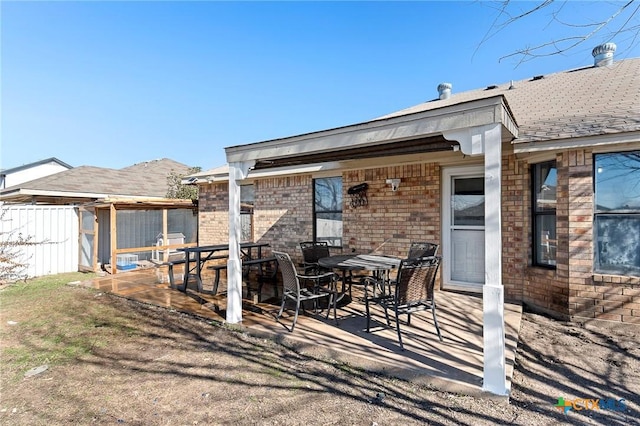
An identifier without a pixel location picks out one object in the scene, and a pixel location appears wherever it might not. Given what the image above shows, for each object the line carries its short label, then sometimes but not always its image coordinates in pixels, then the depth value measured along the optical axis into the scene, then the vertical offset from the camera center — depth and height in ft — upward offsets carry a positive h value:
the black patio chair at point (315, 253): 22.88 -2.76
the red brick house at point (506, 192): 11.30 +1.24
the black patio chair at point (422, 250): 19.88 -2.23
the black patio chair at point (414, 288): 13.19 -3.06
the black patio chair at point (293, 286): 15.62 -3.50
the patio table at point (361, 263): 16.35 -2.59
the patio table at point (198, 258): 23.48 -3.17
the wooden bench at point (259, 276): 22.34 -4.26
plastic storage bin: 35.20 -5.19
